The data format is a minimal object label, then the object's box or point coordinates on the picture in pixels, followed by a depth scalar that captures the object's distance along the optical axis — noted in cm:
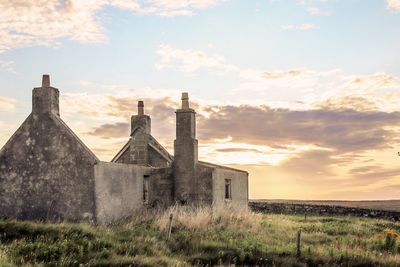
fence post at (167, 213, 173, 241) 2052
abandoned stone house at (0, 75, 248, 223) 2261
